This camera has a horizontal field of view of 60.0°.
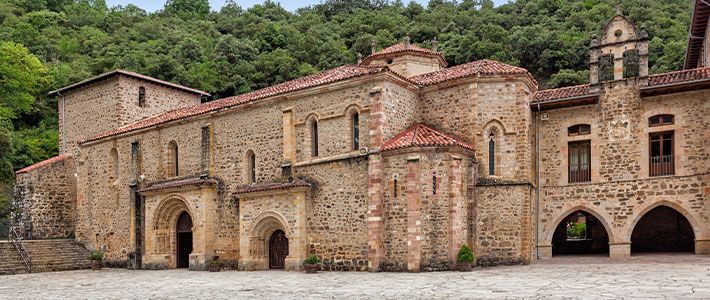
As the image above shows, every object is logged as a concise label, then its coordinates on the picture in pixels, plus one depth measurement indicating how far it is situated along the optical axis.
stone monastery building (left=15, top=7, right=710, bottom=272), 19.62
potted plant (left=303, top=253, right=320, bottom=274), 20.19
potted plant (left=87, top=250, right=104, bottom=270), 27.59
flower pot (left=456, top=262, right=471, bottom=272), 18.64
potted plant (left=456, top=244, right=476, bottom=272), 18.66
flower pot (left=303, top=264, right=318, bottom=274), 20.17
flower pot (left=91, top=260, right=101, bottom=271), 27.58
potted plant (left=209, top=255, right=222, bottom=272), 23.31
